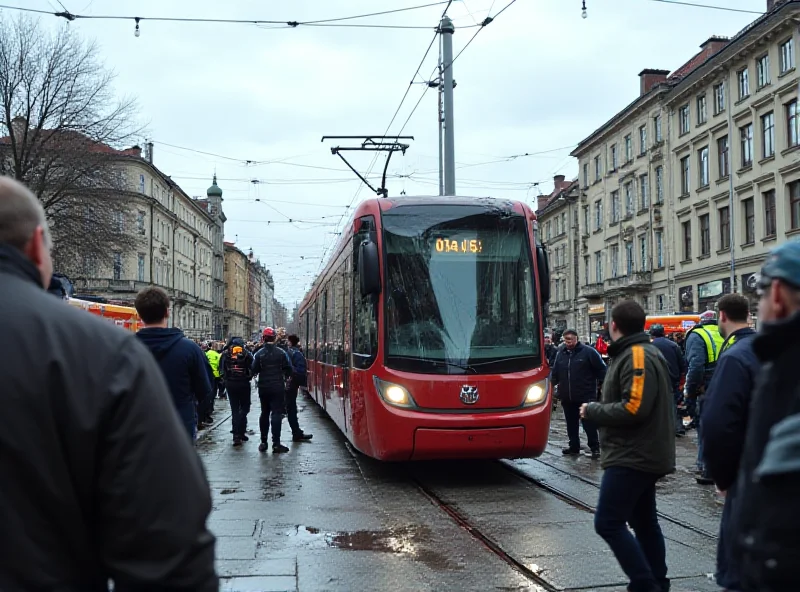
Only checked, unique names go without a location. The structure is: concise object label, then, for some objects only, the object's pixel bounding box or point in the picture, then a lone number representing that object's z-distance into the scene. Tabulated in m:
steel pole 17.08
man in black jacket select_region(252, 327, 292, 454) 12.81
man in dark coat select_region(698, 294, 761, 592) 3.21
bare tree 31.91
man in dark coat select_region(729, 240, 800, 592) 1.84
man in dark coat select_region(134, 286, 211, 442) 6.49
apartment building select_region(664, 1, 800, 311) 34.44
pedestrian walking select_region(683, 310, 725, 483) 9.59
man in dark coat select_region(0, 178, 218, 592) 1.68
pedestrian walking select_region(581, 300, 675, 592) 4.59
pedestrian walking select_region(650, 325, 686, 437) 12.38
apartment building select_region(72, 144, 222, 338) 65.94
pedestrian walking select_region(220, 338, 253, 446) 13.98
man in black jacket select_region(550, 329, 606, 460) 11.64
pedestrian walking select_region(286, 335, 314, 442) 14.18
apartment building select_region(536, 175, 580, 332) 63.34
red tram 8.98
